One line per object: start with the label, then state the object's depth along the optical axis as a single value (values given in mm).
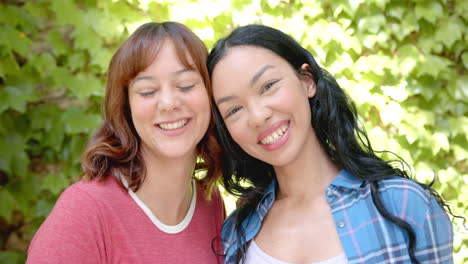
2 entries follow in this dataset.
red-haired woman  1422
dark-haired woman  1348
